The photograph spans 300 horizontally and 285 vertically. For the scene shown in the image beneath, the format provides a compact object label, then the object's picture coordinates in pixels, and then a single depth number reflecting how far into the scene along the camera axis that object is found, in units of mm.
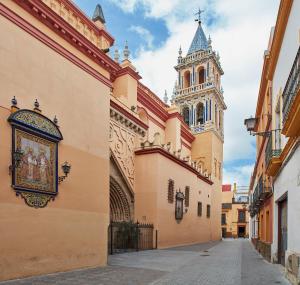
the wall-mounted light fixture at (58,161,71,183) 8621
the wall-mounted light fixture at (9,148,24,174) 7160
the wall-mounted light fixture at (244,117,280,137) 10703
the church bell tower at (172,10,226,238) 31844
